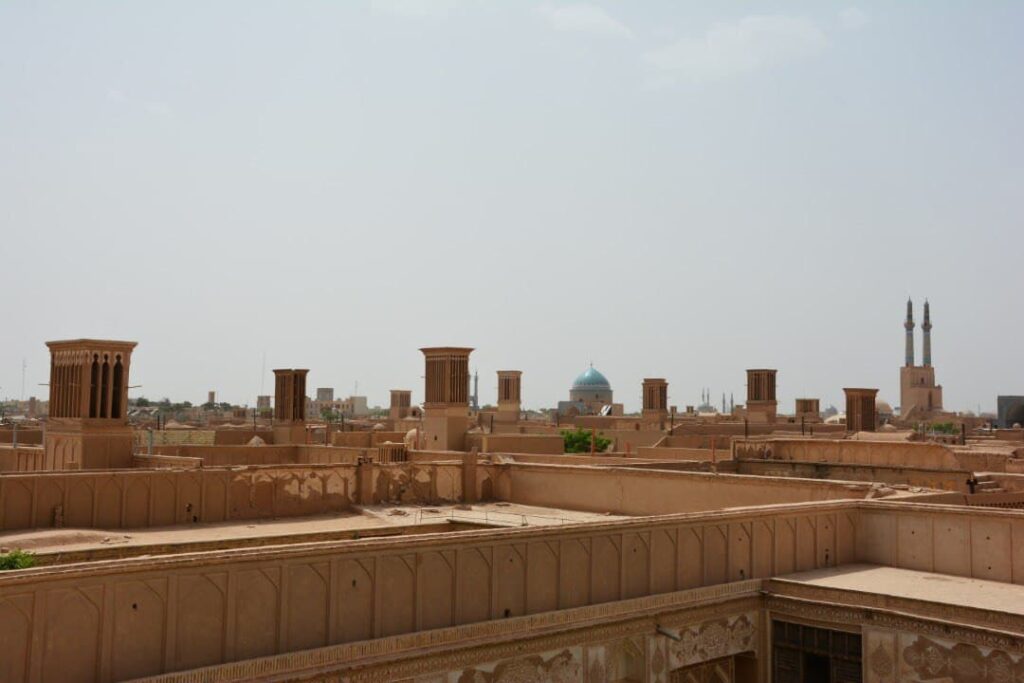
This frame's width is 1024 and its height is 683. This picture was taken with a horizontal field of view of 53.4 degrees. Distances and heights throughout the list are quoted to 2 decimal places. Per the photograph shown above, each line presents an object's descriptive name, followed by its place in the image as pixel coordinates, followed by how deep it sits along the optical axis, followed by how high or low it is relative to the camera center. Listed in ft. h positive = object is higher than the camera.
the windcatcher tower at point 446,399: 113.91 +1.45
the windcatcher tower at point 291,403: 138.00 +0.97
